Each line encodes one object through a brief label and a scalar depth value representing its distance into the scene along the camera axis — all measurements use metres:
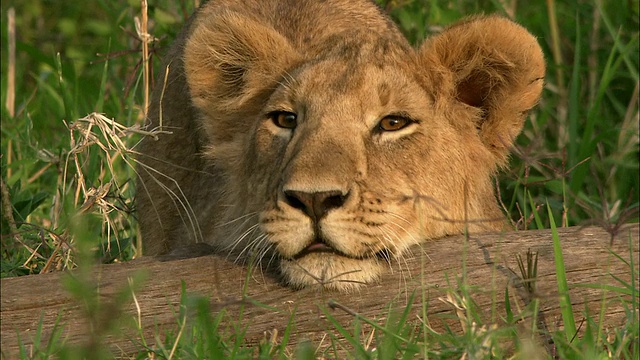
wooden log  6.80
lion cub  7.36
